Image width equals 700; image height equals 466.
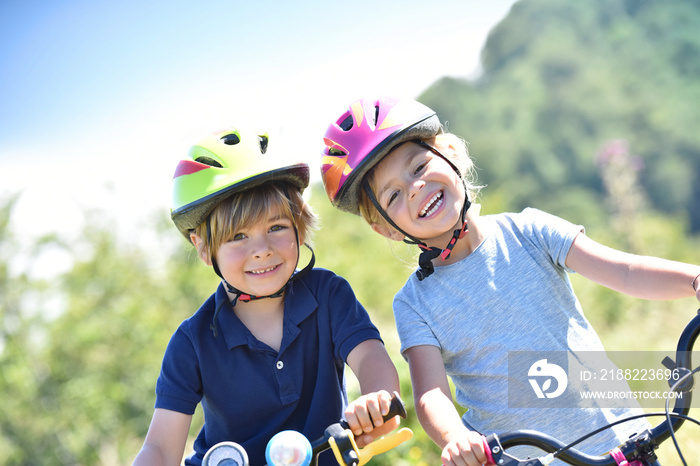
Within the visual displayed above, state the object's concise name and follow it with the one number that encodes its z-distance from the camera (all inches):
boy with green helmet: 123.9
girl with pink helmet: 117.0
